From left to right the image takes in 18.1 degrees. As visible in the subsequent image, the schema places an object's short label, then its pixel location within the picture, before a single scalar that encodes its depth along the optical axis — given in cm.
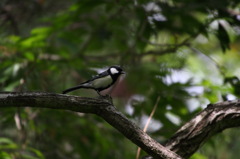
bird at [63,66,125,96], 847
